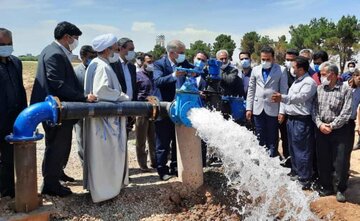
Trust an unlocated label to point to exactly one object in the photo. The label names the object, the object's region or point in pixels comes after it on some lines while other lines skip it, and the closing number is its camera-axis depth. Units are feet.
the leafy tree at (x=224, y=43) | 144.05
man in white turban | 15.08
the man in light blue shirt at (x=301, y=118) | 18.38
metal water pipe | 13.75
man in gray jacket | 19.66
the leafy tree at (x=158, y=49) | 135.99
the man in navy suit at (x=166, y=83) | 17.87
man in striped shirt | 17.22
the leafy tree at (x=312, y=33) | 114.42
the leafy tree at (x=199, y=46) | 145.24
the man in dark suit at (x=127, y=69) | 17.76
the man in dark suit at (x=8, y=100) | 14.20
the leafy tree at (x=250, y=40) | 149.34
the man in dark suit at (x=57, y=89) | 14.69
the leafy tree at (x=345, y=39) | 99.19
